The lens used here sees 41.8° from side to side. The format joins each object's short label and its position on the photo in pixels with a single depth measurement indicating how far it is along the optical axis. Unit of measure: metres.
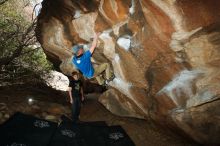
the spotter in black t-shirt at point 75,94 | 8.37
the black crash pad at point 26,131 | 6.44
